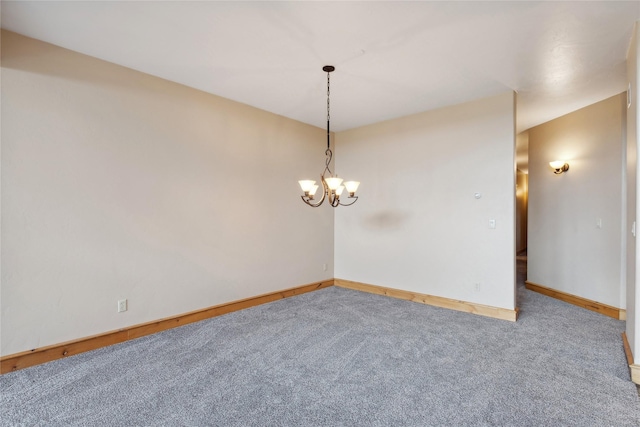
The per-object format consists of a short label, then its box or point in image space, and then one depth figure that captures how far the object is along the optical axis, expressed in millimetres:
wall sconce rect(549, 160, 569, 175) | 4492
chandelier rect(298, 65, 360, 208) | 3033
